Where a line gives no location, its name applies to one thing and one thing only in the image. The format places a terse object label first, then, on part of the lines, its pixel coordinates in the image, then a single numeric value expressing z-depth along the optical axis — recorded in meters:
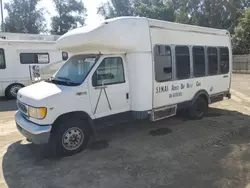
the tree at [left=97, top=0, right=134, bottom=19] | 47.00
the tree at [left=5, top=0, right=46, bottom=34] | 42.44
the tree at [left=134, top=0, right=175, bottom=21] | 36.16
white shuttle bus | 4.67
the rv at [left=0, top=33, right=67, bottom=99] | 11.66
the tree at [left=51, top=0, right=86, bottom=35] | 45.49
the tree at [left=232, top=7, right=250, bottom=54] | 23.09
